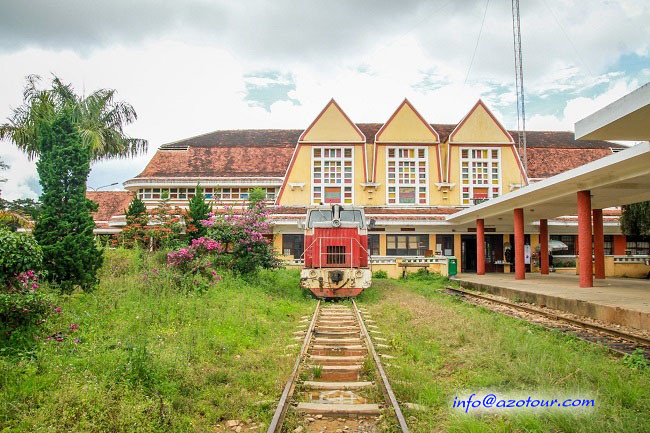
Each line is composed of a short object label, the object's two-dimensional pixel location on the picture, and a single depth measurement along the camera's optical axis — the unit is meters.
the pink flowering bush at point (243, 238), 15.30
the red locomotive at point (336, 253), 14.34
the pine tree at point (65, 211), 9.12
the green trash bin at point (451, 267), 24.30
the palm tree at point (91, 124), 21.83
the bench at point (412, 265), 23.55
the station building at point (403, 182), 26.64
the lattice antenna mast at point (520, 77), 23.88
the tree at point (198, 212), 21.30
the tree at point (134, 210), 19.98
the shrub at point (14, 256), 6.45
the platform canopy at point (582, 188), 12.18
